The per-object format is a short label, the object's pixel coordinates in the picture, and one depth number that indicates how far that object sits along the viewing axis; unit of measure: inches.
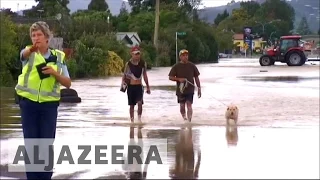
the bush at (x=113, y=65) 1529.3
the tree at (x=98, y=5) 4047.2
